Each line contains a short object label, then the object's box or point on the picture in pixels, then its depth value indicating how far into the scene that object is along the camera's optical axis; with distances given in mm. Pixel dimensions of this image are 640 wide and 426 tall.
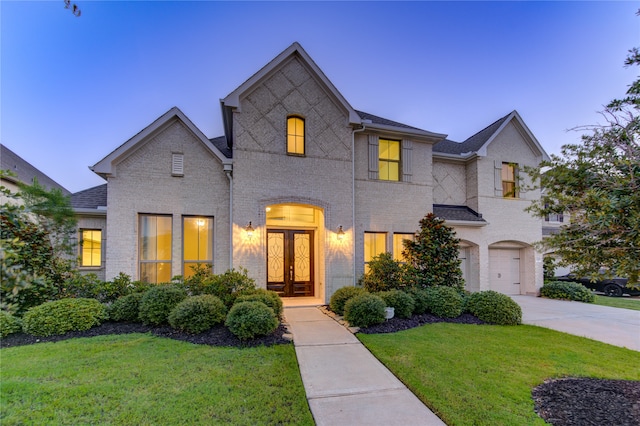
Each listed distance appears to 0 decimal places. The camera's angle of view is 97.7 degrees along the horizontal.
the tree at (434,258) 9484
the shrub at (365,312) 7152
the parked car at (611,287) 14946
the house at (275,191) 9148
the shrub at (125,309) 7168
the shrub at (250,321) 6023
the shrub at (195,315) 6461
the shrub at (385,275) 9258
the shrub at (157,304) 6875
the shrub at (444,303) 8242
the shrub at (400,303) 7922
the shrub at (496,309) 7836
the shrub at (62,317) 6180
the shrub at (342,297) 8438
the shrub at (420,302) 8445
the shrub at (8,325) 6105
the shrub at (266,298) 7160
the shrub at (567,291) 12258
